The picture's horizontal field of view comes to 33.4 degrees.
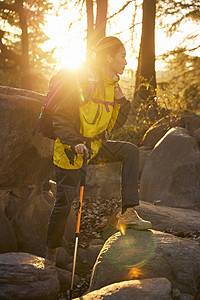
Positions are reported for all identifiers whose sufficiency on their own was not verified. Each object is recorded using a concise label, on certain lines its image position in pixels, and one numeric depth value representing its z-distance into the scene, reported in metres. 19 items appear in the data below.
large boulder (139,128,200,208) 6.32
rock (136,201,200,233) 4.82
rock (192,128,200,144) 6.94
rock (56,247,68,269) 4.21
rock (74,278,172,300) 2.45
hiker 3.28
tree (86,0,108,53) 10.10
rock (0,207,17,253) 4.15
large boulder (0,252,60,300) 2.97
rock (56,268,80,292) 3.71
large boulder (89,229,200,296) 2.98
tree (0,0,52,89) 17.06
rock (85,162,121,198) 7.32
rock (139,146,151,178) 8.29
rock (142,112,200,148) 8.99
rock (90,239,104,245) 5.04
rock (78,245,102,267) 4.54
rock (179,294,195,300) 2.76
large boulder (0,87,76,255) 4.18
